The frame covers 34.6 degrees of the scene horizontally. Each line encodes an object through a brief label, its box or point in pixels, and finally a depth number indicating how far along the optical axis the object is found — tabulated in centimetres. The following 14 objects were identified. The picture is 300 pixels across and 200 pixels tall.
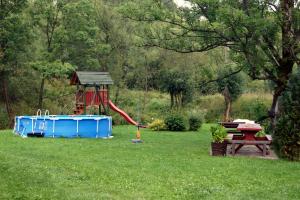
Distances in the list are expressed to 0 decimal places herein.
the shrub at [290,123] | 1173
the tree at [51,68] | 2473
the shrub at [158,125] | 2334
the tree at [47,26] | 2509
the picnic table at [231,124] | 1735
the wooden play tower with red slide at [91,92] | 2173
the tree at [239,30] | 1326
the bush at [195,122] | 2347
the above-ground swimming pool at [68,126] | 1877
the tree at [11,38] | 2498
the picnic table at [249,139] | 1283
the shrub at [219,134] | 1277
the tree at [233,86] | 2956
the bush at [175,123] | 2317
